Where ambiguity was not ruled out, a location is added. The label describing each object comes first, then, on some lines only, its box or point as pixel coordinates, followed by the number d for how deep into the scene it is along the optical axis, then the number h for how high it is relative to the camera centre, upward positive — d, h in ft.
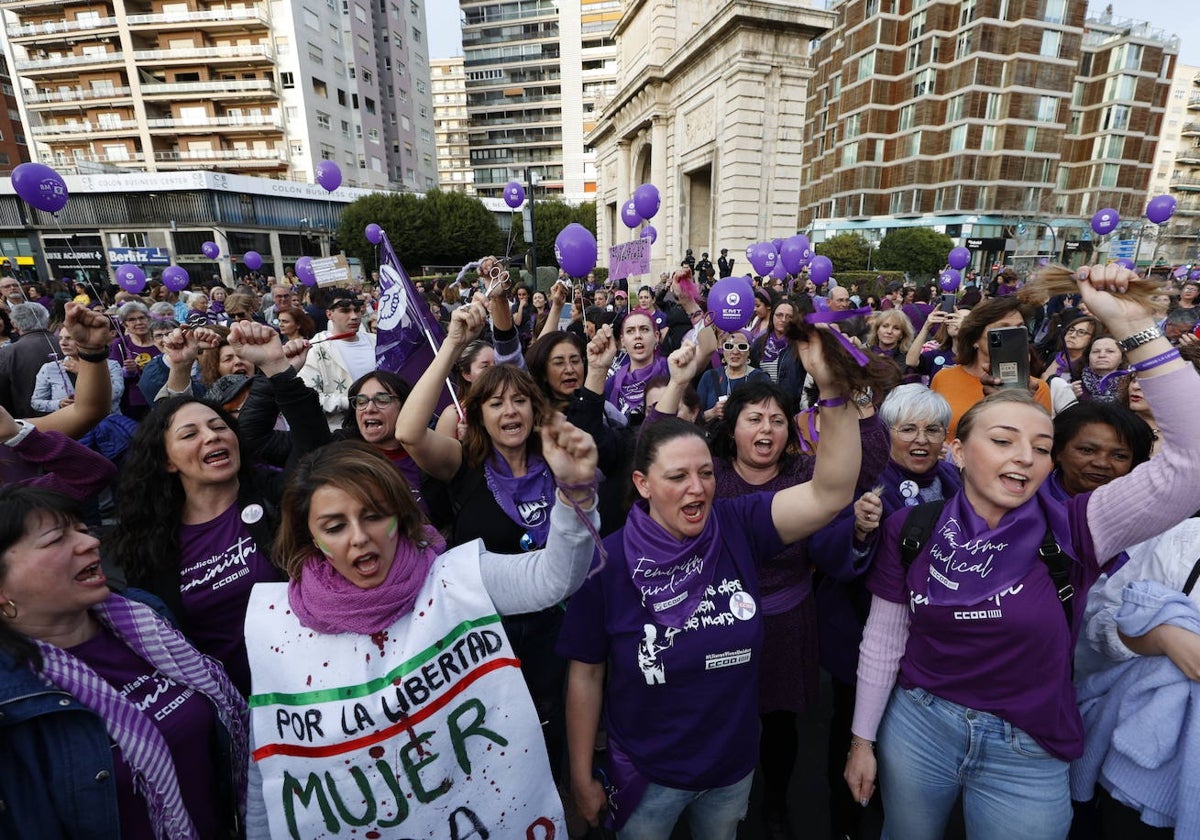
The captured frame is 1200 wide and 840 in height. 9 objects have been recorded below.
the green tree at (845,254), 126.62 +0.81
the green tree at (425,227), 122.72 +7.87
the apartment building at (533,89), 203.41 +62.76
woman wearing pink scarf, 5.18 -3.69
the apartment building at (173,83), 121.49 +39.04
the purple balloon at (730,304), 17.60 -1.34
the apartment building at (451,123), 273.13 +66.55
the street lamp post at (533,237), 39.41 +1.72
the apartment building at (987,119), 141.28 +35.75
